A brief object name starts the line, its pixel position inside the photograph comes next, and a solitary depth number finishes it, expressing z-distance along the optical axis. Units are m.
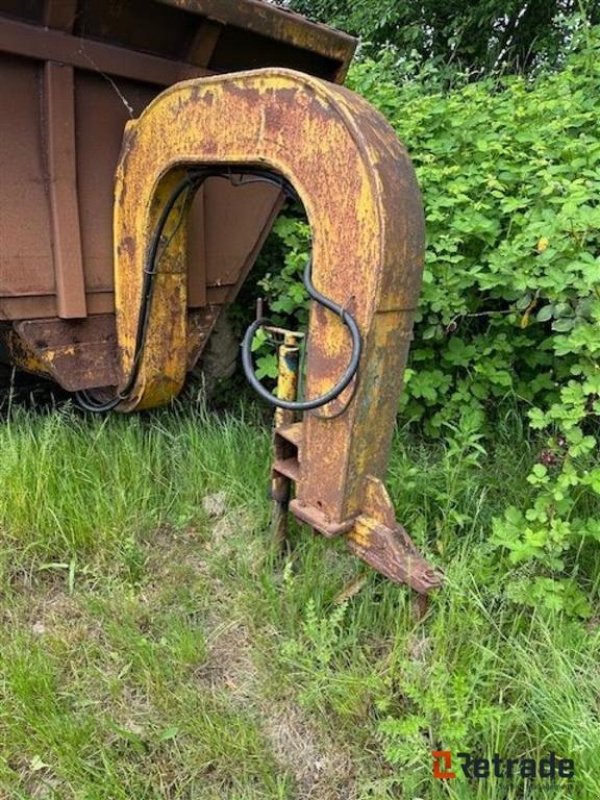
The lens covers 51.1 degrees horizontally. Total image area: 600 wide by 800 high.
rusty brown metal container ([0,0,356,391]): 2.19
